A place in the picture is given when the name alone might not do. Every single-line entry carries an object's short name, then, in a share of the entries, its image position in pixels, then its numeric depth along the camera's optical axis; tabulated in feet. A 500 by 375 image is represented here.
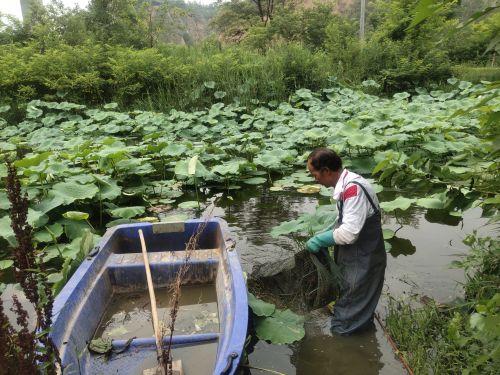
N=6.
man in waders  10.08
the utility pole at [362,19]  59.34
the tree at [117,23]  55.42
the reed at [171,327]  7.20
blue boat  9.02
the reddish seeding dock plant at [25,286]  5.39
